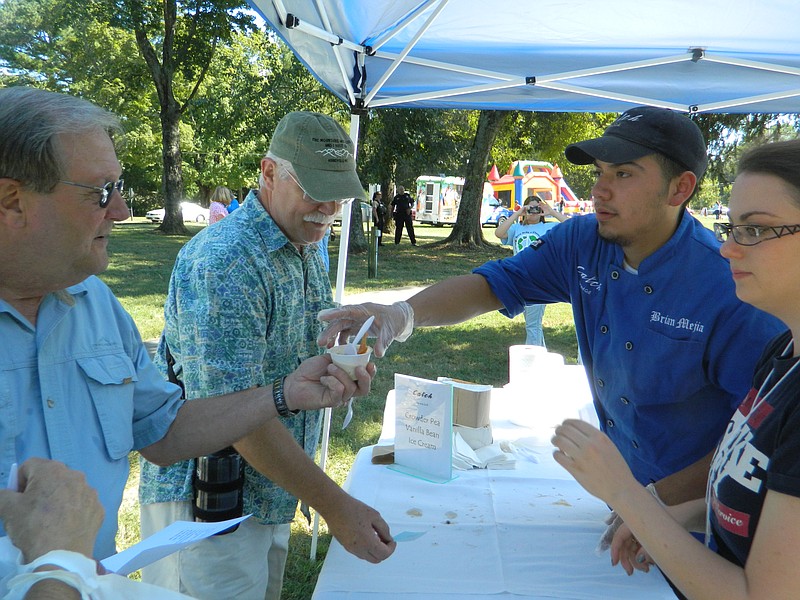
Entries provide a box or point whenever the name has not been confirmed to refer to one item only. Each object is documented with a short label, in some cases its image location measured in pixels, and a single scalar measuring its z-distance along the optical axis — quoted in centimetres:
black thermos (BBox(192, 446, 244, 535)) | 193
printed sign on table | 221
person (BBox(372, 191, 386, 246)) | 1682
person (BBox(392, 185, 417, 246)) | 2194
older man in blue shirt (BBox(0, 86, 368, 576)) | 135
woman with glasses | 109
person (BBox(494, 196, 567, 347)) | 692
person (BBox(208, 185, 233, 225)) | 1312
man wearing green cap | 182
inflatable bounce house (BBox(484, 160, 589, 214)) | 2748
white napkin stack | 248
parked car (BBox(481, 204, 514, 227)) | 3384
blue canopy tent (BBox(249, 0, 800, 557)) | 289
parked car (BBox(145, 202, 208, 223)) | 3647
